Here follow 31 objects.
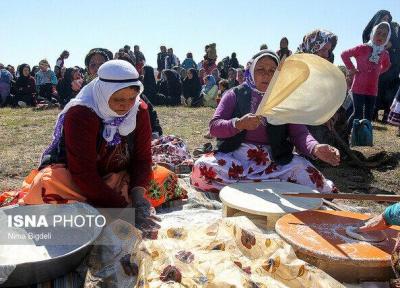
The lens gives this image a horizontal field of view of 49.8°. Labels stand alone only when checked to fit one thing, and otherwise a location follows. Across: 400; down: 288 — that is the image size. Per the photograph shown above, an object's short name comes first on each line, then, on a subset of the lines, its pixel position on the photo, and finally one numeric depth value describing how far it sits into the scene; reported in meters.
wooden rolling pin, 2.10
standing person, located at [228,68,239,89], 11.45
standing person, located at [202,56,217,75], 13.45
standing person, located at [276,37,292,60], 10.22
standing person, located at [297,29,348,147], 5.05
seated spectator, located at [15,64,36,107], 12.01
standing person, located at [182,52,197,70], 14.98
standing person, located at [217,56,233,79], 14.52
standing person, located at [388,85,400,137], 6.39
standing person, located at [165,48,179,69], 15.02
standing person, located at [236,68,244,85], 8.89
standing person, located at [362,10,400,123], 8.23
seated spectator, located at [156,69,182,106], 12.39
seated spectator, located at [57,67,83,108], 11.34
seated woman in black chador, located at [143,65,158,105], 12.04
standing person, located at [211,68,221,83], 13.15
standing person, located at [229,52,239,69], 14.54
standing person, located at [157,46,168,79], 15.32
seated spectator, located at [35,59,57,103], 12.20
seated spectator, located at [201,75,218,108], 11.91
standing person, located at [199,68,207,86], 13.62
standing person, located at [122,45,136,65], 12.84
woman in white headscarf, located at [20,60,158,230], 2.52
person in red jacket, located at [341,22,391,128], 6.06
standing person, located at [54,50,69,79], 13.46
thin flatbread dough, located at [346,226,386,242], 2.07
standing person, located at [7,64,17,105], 12.12
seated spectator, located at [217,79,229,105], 9.55
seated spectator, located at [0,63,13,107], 11.93
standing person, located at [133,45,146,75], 13.55
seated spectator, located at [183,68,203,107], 12.37
